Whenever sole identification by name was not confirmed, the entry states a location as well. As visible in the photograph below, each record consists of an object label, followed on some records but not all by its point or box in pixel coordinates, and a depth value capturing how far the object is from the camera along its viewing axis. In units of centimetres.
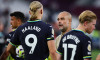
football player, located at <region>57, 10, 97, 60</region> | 974
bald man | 1450
